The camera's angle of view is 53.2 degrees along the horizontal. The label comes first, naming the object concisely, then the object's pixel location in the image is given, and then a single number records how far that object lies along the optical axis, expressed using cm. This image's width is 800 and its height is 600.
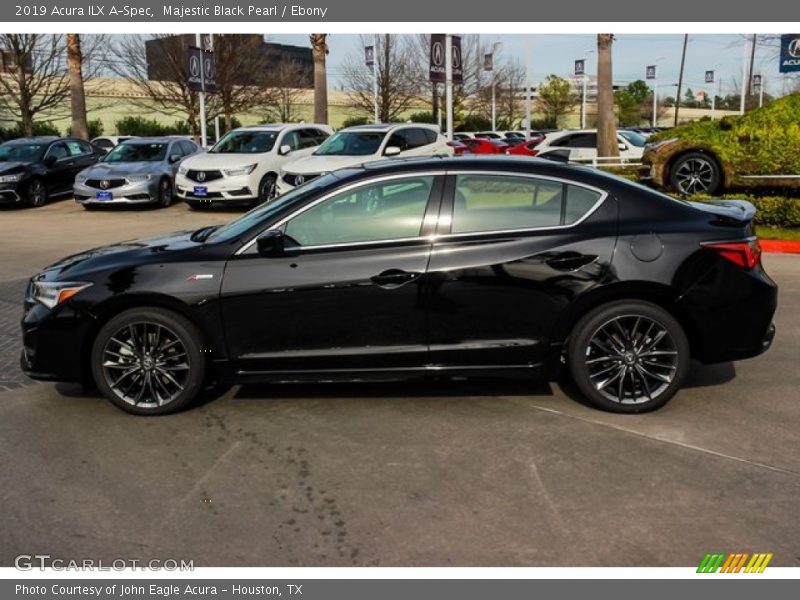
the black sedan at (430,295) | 495
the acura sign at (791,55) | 1672
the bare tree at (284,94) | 4966
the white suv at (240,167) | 1669
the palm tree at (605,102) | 2077
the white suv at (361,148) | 1566
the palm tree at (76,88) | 2680
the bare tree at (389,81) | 4950
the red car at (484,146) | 2702
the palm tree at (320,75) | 2753
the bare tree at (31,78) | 3950
